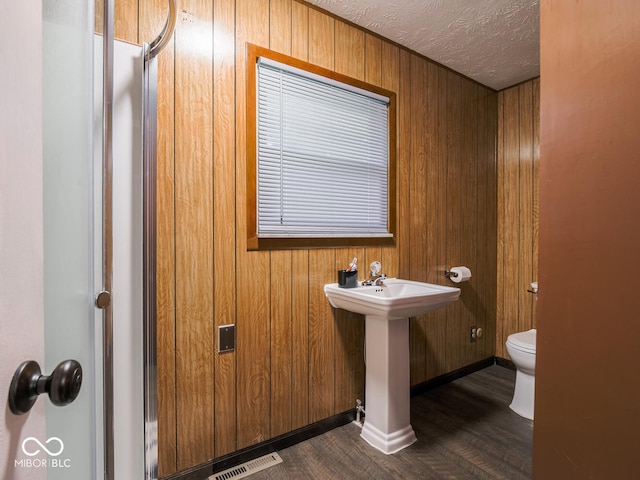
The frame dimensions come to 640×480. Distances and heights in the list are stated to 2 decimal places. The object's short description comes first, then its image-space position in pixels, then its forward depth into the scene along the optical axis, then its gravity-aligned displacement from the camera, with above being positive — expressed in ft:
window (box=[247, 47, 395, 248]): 5.71 +1.63
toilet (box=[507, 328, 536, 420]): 6.86 -3.06
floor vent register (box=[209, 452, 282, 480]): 5.12 -3.90
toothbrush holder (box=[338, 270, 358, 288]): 6.30 -0.83
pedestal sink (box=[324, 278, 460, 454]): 5.73 -2.48
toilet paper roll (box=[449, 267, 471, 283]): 8.38 -1.00
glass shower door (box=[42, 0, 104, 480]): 1.93 +0.04
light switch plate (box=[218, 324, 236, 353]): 5.28 -1.70
